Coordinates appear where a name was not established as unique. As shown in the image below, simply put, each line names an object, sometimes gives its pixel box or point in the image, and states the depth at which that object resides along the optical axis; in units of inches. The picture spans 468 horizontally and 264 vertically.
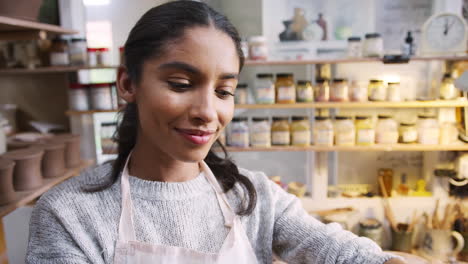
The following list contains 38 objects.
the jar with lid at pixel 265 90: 82.4
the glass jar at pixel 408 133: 82.4
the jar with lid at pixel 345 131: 82.8
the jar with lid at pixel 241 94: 84.3
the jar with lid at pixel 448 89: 81.3
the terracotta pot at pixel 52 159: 63.8
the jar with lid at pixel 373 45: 80.0
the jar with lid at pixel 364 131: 82.5
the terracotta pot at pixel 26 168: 55.2
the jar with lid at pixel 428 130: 82.1
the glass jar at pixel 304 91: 81.9
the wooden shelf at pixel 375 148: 81.0
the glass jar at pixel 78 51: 84.8
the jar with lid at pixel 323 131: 82.8
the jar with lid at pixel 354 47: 82.1
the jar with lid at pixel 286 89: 81.9
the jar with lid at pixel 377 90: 81.5
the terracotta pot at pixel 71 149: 71.4
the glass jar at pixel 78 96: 85.8
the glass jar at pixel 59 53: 84.5
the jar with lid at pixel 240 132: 83.9
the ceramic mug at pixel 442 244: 80.1
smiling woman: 28.3
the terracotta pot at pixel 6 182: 50.6
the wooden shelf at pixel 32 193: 50.8
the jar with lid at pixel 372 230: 86.0
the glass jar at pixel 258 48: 81.4
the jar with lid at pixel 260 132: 83.6
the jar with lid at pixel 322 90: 82.7
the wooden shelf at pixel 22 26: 50.0
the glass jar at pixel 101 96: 85.3
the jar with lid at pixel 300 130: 83.2
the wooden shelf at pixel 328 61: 78.8
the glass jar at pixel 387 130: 83.0
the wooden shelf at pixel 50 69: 82.6
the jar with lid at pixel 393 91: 81.4
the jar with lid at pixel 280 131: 83.4
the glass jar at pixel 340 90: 81.9
